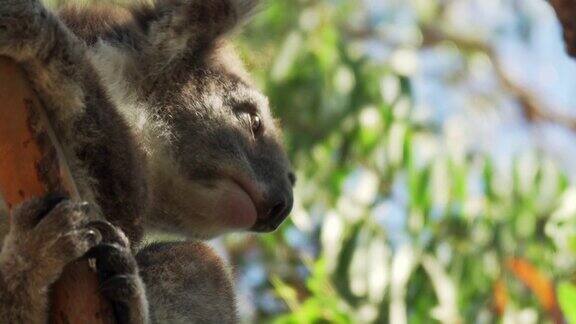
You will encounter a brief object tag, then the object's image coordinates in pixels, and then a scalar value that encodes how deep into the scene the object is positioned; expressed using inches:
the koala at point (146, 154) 196.7
